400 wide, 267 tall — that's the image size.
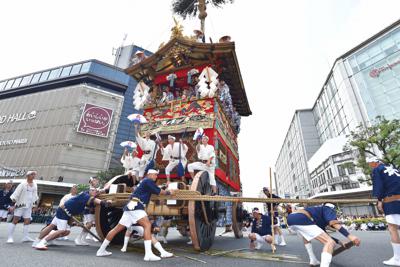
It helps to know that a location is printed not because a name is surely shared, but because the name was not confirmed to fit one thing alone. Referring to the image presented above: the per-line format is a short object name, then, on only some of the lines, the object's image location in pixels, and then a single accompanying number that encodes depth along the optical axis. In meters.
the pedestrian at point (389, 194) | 3.99
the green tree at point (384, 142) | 16.09
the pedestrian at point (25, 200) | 5.74
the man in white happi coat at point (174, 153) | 6.25
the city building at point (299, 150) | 54.66
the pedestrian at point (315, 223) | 3.14
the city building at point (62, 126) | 38.16
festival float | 7.27
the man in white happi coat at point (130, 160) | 7.26
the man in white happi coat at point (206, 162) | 5.80
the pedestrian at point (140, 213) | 3.87
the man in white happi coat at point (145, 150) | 6.73
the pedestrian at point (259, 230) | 5.42
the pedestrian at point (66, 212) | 4.74
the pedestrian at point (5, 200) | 6.62
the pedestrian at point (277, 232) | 6.59
